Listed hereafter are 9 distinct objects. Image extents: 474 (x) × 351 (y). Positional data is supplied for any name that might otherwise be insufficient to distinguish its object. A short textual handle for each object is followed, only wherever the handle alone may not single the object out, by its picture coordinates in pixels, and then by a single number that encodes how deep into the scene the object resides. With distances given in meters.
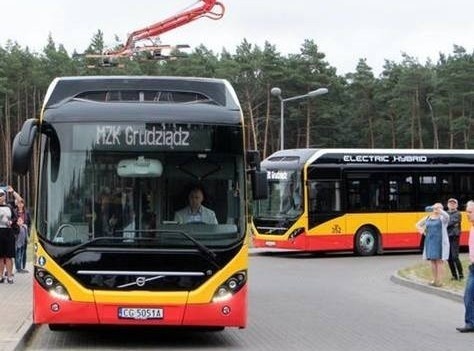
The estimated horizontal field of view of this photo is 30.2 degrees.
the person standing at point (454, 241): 19.02
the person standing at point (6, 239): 16.86
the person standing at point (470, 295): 12.27
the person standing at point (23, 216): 19.33
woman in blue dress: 17.78
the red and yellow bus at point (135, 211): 9.93
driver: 10.23
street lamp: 38.83
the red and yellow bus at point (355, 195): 27.48
